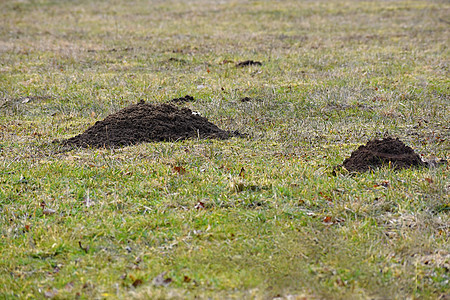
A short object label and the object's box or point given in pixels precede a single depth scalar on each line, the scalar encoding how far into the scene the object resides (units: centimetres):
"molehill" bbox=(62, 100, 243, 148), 1490
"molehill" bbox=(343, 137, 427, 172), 1252
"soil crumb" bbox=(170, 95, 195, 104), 2033
